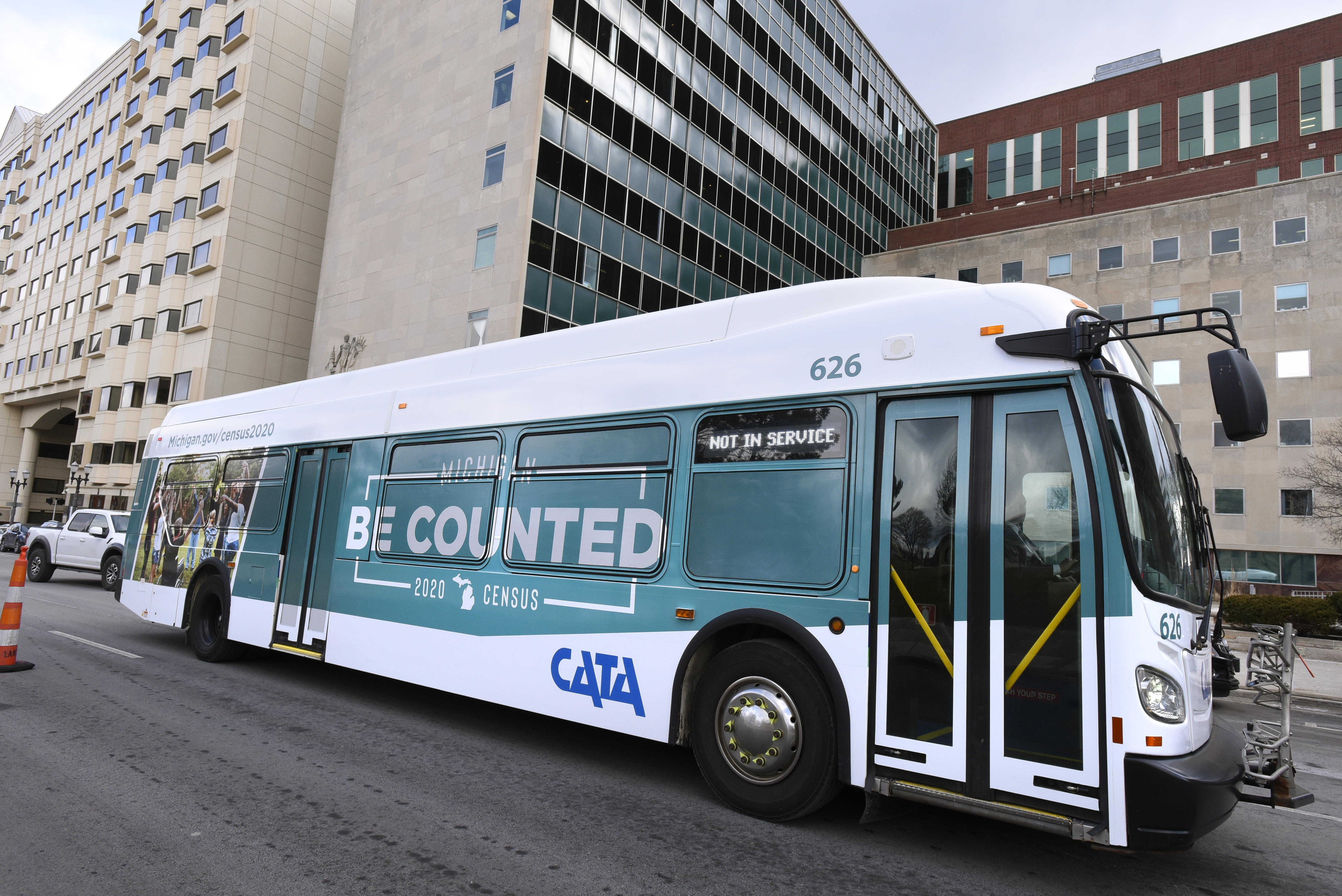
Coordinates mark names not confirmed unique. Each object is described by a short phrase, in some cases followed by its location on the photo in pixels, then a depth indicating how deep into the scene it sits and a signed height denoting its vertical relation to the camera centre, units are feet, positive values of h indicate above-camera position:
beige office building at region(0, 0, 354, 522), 138.31 +60.23
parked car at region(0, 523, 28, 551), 108.78 -2.44
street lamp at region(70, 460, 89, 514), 155.33 +9.38
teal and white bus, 12.42 +0.43
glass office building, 93.71 +60.42
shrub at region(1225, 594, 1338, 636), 57.57 -0.29
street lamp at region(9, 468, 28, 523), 189.88 +9.12
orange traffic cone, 26.78 -3.55
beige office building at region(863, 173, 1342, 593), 101.24 +36.19
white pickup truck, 59.72 -1.68
